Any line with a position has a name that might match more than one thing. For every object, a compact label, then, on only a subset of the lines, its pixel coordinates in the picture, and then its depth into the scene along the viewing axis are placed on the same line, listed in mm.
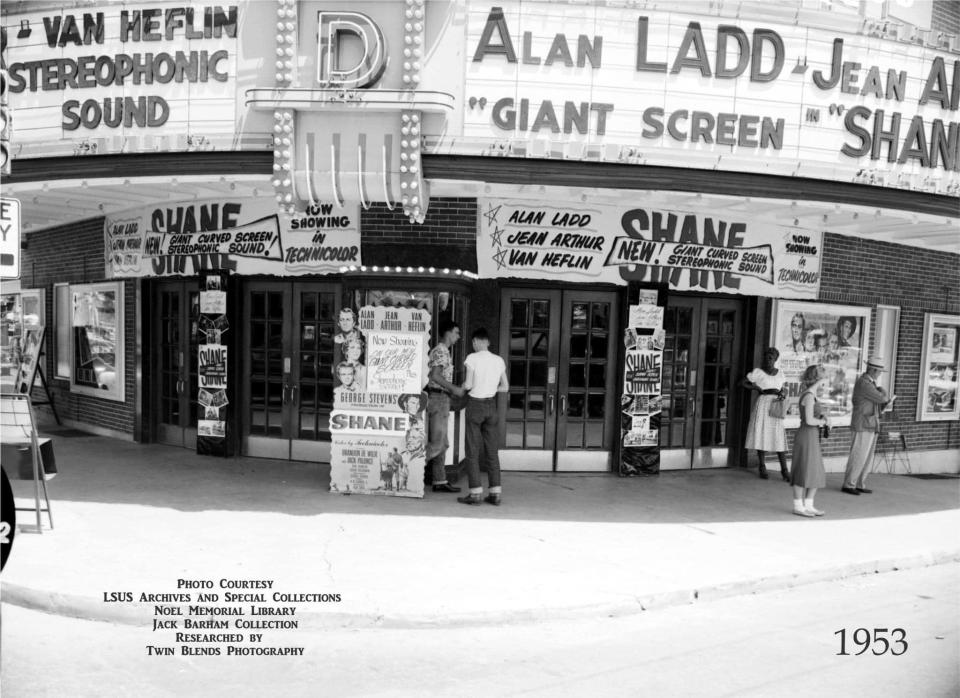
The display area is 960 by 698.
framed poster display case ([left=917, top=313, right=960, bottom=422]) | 12969
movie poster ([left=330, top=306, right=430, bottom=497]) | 8688
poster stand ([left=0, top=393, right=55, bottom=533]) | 7156
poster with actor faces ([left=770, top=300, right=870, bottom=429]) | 11461
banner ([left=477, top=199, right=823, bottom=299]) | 9789
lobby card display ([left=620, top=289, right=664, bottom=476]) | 10289
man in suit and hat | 10047
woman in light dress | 10828
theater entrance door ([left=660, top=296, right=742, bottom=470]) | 10969
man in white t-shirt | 8477
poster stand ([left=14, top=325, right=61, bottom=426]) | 13523
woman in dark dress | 8734
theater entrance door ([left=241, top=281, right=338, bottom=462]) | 10625
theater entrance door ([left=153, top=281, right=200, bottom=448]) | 11461
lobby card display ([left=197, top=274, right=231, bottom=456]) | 10727
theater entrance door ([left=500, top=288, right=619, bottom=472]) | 10375
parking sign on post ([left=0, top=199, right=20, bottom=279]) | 6121
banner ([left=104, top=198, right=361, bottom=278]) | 9938
